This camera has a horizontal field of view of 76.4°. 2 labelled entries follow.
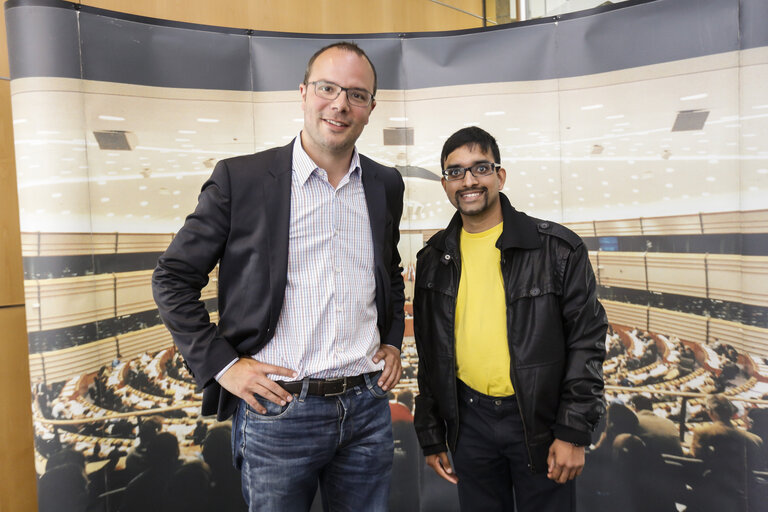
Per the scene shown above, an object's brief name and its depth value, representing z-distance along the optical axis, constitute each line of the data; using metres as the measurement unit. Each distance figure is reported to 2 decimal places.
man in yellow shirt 1.72
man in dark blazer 1.46
